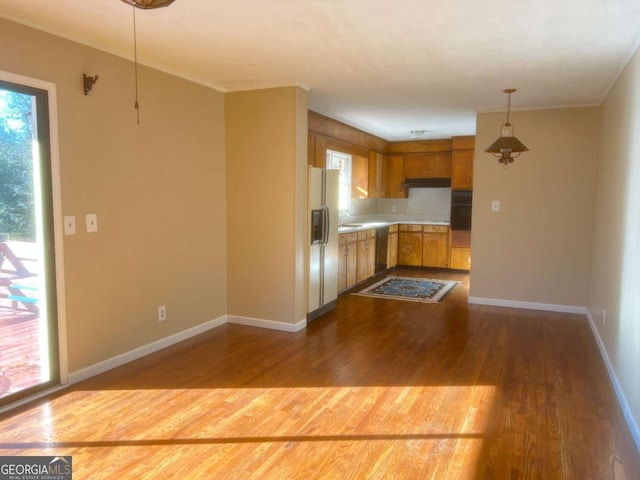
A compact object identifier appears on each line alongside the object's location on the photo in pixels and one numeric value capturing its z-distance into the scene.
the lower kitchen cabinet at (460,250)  7.75
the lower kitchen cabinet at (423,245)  8.00
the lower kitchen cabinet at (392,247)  7.87
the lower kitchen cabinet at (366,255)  6.52
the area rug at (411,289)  6.03
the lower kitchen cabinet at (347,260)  5.91
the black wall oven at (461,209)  7.60
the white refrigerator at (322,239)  4.68
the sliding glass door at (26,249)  2.79
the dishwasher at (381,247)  7.27
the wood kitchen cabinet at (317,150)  5.52
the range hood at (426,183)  8.22
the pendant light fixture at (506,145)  4.34
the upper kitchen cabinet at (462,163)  7.64
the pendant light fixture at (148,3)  1.69
